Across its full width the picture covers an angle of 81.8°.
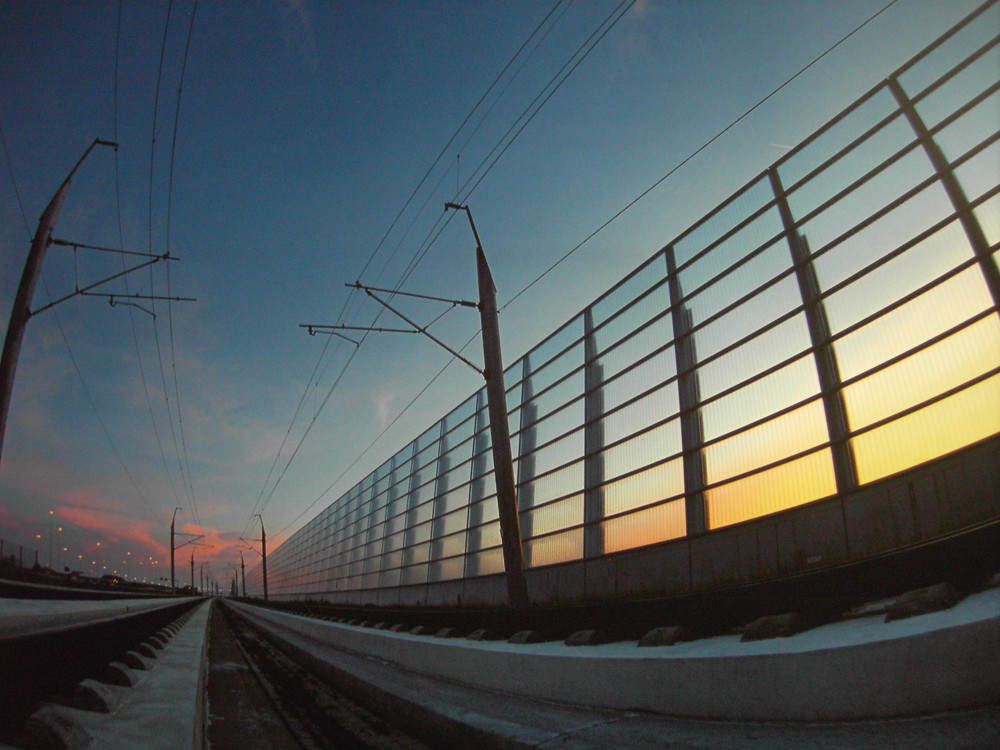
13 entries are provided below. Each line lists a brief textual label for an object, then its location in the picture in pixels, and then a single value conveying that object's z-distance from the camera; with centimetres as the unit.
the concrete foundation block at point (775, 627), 399
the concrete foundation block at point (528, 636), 698
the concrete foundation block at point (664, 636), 489
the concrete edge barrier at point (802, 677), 236
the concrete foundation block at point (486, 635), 809
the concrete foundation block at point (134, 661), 475
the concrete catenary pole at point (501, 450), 982
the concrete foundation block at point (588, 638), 584
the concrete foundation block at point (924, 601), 313
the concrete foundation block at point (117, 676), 383
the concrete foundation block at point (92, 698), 295
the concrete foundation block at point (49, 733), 205
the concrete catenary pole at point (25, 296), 1110
